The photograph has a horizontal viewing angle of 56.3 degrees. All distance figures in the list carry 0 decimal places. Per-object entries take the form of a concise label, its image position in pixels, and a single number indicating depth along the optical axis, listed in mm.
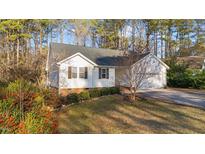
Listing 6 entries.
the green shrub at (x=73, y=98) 10428
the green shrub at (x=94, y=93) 11758
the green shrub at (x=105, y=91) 12438
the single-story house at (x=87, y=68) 14418
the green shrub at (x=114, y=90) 12991
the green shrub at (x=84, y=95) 10875
